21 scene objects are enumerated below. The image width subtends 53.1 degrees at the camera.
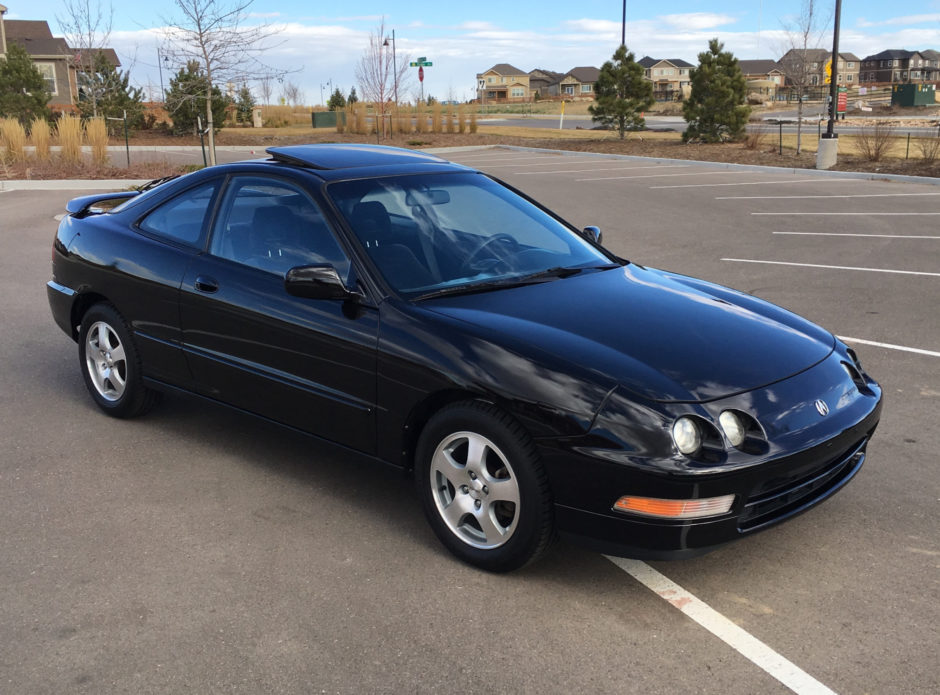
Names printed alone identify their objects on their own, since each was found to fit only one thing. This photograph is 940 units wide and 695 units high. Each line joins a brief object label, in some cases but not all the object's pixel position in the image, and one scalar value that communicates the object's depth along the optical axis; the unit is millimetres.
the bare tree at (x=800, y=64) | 32969
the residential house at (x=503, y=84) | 159250
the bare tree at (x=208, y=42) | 22047
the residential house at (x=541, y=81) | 167000
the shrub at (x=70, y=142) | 24016
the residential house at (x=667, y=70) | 144125
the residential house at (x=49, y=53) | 62750
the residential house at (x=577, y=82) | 152875
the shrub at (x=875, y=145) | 23062
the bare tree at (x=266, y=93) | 65200
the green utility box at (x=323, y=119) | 51656
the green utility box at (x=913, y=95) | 67562
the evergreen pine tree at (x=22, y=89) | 38375
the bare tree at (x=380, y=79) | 43062
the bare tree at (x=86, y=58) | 35469
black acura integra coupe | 3430
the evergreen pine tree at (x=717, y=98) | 30969
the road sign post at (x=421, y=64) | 43469
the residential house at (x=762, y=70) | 135625
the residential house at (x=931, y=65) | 136125
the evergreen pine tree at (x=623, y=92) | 35062
